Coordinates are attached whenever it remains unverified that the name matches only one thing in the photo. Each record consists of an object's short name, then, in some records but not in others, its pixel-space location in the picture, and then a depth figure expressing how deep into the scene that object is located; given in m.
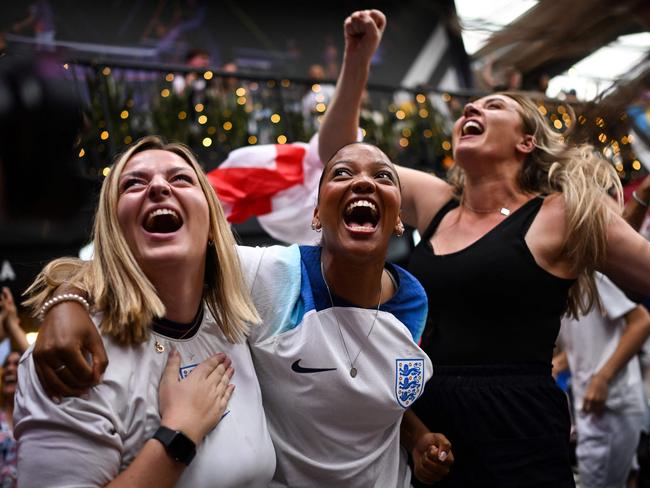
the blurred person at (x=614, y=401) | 4.07
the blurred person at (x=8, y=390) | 3.90
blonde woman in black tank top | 2.30
